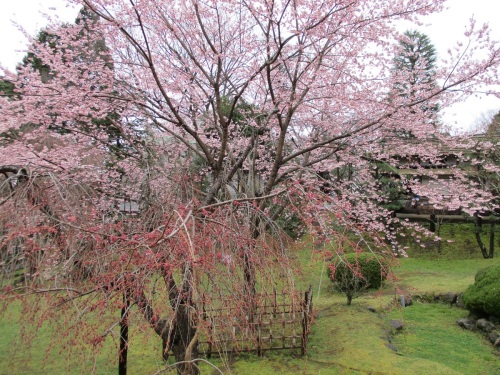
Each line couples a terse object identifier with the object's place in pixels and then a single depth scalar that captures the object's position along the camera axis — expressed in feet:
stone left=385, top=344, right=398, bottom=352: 20.88
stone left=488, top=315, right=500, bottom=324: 24.47
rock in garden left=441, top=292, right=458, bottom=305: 30.58
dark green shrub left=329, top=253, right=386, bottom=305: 28.58
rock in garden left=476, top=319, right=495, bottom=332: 24.15
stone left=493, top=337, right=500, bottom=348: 22.18
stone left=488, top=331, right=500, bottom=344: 22.66
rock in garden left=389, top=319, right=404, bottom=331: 24.93
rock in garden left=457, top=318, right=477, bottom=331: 25.24
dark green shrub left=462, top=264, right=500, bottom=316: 24.07
